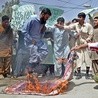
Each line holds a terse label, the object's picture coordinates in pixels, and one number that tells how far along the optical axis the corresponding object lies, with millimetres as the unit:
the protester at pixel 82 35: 5507
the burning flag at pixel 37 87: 4382
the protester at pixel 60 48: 5746
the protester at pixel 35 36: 4529
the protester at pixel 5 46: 5919
